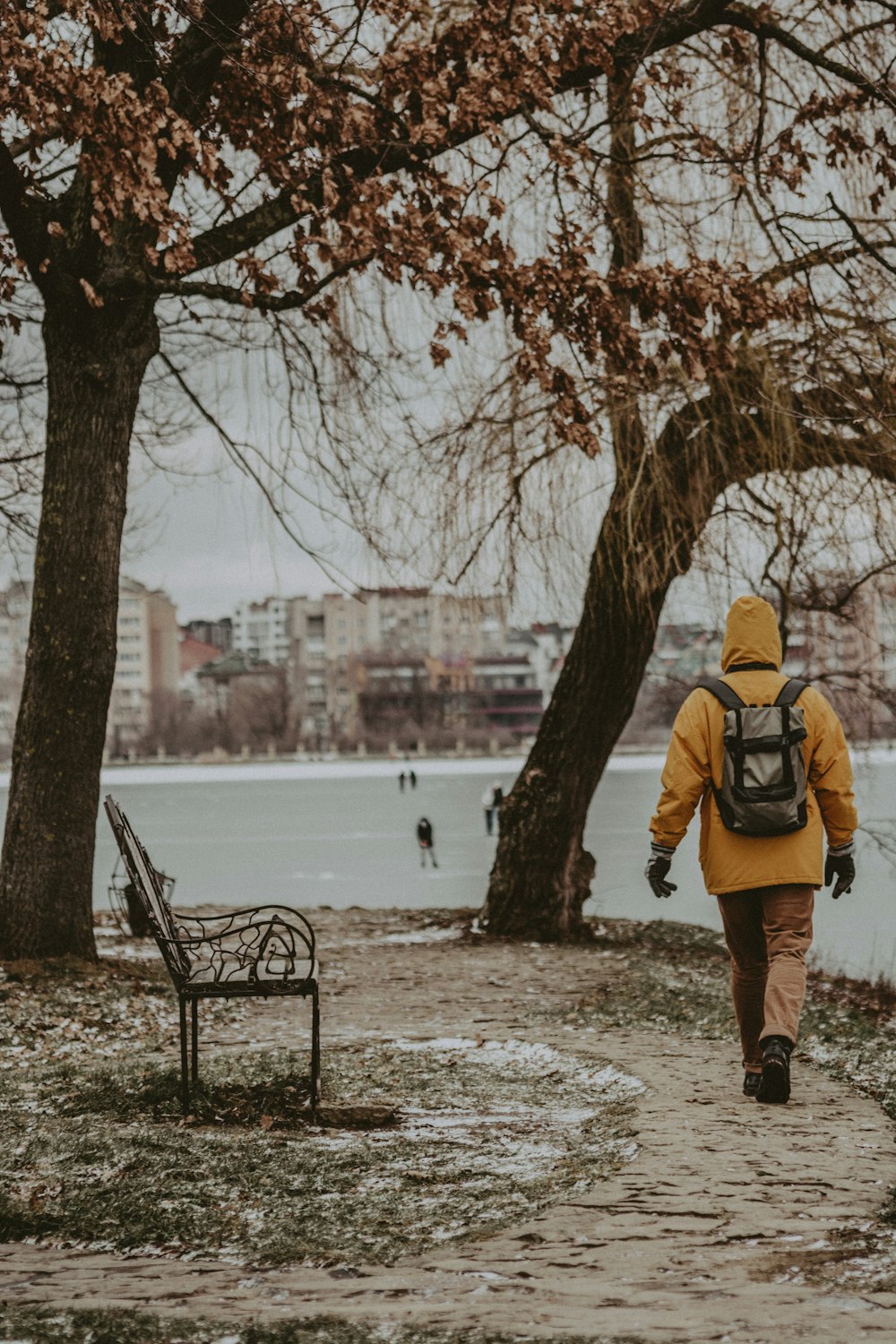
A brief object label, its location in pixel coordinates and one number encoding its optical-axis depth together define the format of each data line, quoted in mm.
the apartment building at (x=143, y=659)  170500
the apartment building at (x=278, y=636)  190625
